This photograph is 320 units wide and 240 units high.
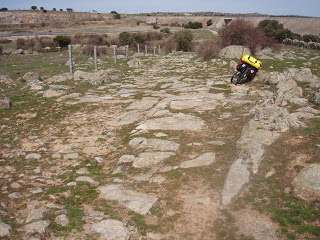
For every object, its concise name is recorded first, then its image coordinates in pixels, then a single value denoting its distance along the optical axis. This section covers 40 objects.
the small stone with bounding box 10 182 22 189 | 4.65
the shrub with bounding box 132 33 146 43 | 34.96
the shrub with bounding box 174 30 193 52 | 27.69
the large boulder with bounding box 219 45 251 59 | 17.23
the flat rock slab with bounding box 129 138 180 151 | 5.86
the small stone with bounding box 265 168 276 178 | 4.54
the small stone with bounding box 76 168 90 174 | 5.23
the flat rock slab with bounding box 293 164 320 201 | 3.97
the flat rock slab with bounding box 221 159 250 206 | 4.14
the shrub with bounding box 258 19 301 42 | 29.86
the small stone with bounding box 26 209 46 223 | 3.76
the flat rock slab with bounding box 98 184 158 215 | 4.07
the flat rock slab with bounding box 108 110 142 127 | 7.65
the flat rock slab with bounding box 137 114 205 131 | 6.87
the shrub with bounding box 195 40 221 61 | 17.38
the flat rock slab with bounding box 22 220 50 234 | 3.50
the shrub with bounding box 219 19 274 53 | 19.16
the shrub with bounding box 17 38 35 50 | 30.23
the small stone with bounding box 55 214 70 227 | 3.68
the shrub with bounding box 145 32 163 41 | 40.81
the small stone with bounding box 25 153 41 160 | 5.78
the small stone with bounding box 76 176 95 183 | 4.92
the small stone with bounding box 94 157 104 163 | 5.71
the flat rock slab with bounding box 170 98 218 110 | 8.24
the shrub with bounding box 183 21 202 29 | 64.43
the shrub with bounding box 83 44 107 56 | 24.51
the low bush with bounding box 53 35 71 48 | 31.89
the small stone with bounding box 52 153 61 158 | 5.86
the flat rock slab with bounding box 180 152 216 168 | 5.11
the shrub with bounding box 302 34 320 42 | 31.39
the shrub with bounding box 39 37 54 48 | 31.71
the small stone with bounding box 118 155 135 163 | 5.51
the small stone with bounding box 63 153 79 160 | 5.83
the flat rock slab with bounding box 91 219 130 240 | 3.49
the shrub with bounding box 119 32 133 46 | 33.62
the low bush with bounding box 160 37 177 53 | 28.62
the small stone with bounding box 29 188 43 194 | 4.50
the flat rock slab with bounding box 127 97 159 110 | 8.67
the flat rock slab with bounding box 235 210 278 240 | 3.41
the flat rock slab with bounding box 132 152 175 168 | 5.33
